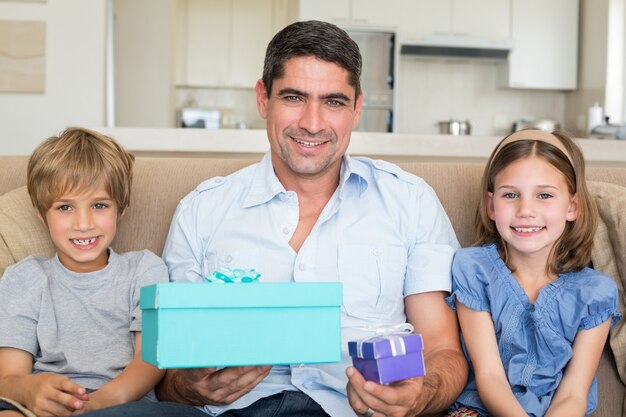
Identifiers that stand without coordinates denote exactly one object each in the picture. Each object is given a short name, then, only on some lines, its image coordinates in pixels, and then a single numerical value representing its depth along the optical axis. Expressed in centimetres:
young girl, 151
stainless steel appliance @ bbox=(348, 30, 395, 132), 590
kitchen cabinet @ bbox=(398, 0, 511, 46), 594
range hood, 593
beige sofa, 164
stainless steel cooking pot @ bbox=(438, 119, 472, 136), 605
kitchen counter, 367
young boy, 152
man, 160
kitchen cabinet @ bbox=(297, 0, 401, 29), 583
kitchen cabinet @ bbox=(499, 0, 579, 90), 601
